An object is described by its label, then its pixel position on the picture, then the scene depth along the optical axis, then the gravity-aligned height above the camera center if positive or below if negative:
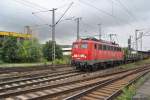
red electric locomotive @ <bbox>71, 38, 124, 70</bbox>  27.14 +0.44
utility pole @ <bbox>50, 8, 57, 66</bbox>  34.72 +4.16
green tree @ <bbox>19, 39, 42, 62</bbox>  54.00 +1.32
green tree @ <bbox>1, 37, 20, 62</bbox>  51.58 +1.47
